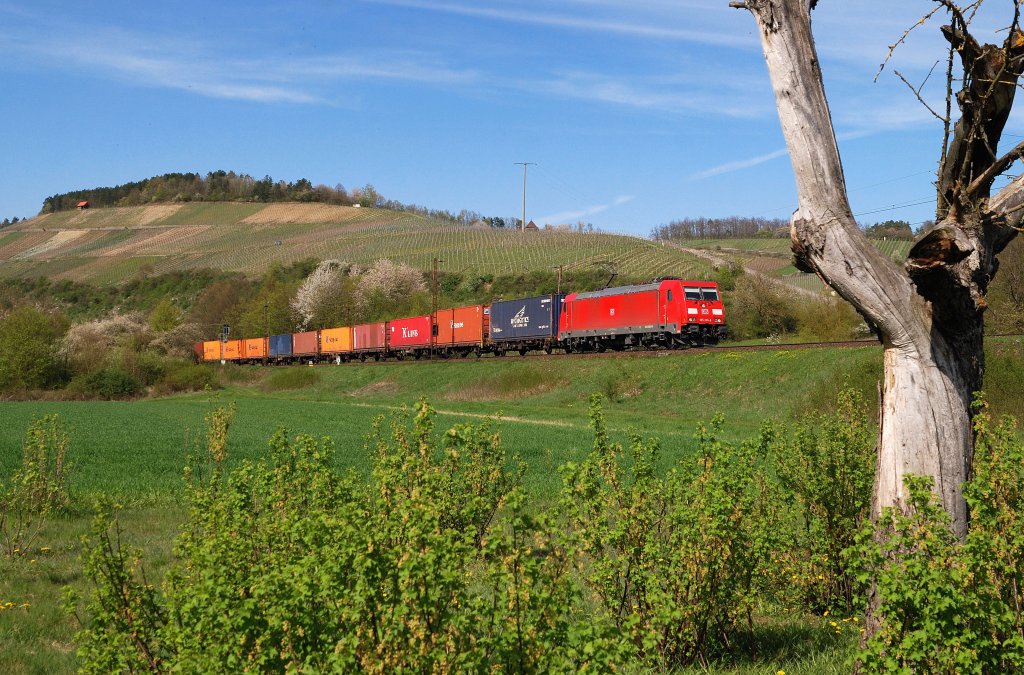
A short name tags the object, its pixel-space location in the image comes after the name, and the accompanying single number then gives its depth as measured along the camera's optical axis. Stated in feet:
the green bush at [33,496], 34.55
